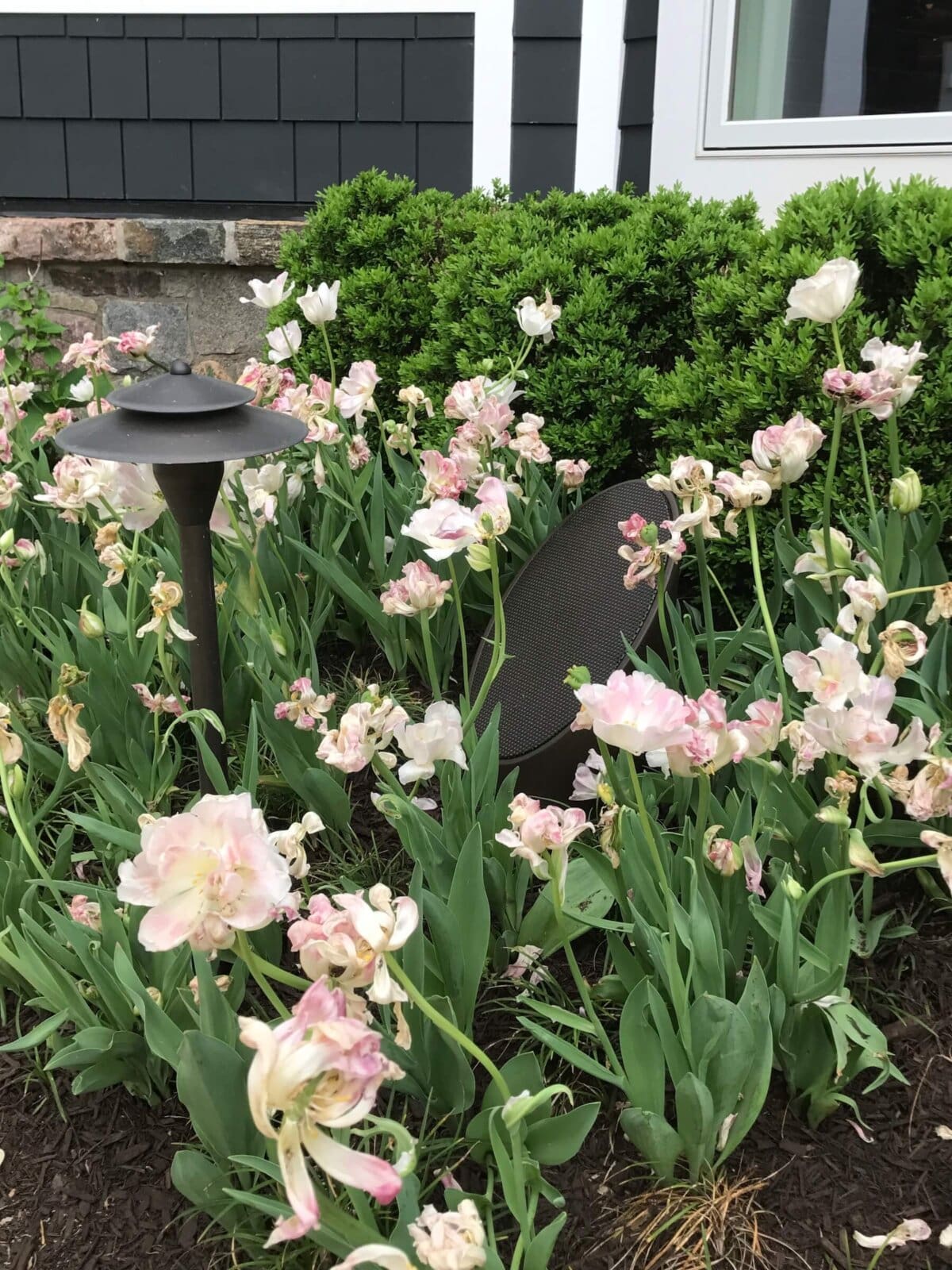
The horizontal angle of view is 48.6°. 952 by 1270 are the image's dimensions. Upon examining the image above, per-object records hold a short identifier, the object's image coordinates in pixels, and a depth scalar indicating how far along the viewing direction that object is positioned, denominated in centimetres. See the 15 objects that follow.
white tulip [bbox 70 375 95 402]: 246
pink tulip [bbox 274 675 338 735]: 157
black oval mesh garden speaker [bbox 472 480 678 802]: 193
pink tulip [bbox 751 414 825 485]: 152
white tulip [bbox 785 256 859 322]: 155
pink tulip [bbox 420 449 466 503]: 179
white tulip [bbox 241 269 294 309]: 241
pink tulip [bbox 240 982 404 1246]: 64
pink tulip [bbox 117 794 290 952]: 82
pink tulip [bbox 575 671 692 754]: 96
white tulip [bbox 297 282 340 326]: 232
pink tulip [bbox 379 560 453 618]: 146
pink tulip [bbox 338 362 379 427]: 224
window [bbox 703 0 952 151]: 318
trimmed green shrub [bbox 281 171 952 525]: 216
